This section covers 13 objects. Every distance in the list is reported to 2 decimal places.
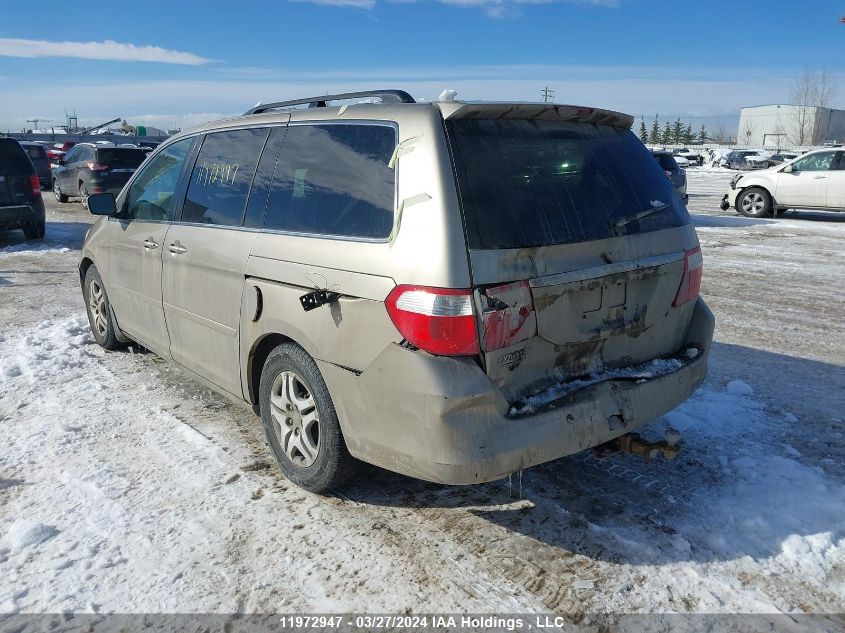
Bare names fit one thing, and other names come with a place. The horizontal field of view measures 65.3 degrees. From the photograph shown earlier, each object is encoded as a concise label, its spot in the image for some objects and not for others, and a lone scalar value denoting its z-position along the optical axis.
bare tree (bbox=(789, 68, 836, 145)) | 85.62
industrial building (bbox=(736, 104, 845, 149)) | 86.15
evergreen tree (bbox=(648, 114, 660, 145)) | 102.38
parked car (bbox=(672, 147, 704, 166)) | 58.81
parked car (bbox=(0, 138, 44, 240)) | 11.31
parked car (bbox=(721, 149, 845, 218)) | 16.27
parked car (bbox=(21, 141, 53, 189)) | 21.39
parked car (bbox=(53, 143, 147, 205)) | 17.59
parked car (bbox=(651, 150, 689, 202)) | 17.03
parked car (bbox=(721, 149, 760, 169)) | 50.31
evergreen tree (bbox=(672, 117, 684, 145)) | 101.88
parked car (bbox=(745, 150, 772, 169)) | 43.84
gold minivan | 2.68
